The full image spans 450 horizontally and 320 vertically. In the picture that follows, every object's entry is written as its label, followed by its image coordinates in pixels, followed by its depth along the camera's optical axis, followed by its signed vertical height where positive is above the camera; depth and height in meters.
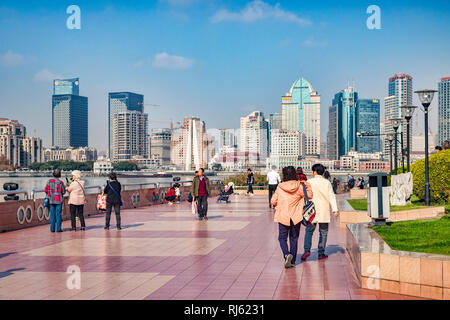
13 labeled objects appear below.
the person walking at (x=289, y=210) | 8.08 -0.82
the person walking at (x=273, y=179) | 19.03 -0.75
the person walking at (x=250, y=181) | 27.50 -1.20
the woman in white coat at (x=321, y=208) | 8.85 -0.85
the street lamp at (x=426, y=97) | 16.81 +1.95
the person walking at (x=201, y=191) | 15.62 -0.97
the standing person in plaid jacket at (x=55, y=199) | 13.20 -0.99
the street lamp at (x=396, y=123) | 28.07 +1.89
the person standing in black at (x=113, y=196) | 13.41 -0.94
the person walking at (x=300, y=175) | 11.91 -0.39
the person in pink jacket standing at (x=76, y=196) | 13.32 -0.92
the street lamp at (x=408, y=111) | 21.63 +1.97
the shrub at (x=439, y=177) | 17.33 -0.67
